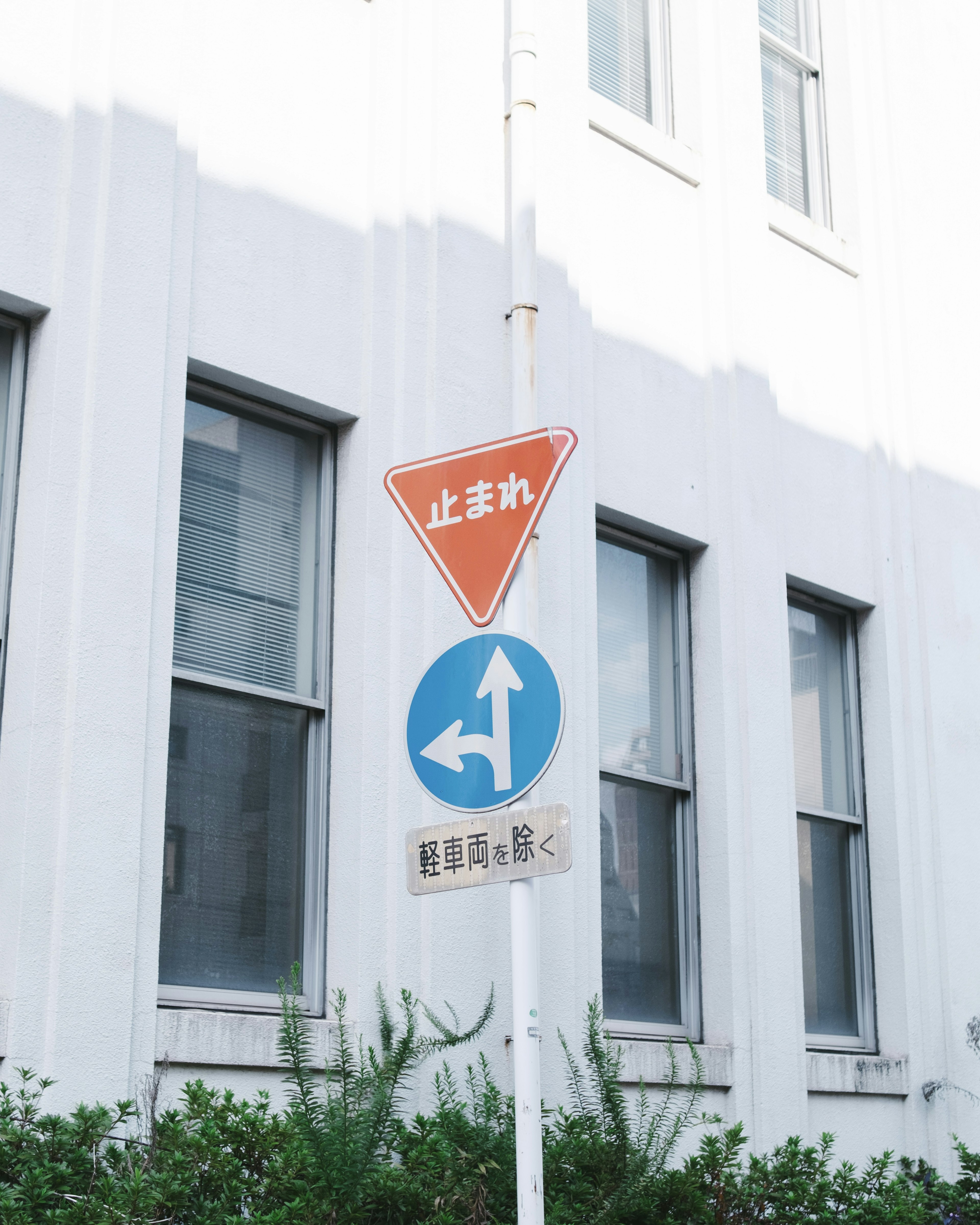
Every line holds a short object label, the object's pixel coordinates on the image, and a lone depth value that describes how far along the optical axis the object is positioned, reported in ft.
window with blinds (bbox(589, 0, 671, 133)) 29.96
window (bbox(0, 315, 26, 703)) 18.63
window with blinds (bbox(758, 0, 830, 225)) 33.83
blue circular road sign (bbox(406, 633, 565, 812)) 13.93
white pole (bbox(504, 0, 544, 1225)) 13.57
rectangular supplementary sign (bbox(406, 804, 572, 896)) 13.52
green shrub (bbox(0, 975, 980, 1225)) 15.42
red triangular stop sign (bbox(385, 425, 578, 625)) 15.02
